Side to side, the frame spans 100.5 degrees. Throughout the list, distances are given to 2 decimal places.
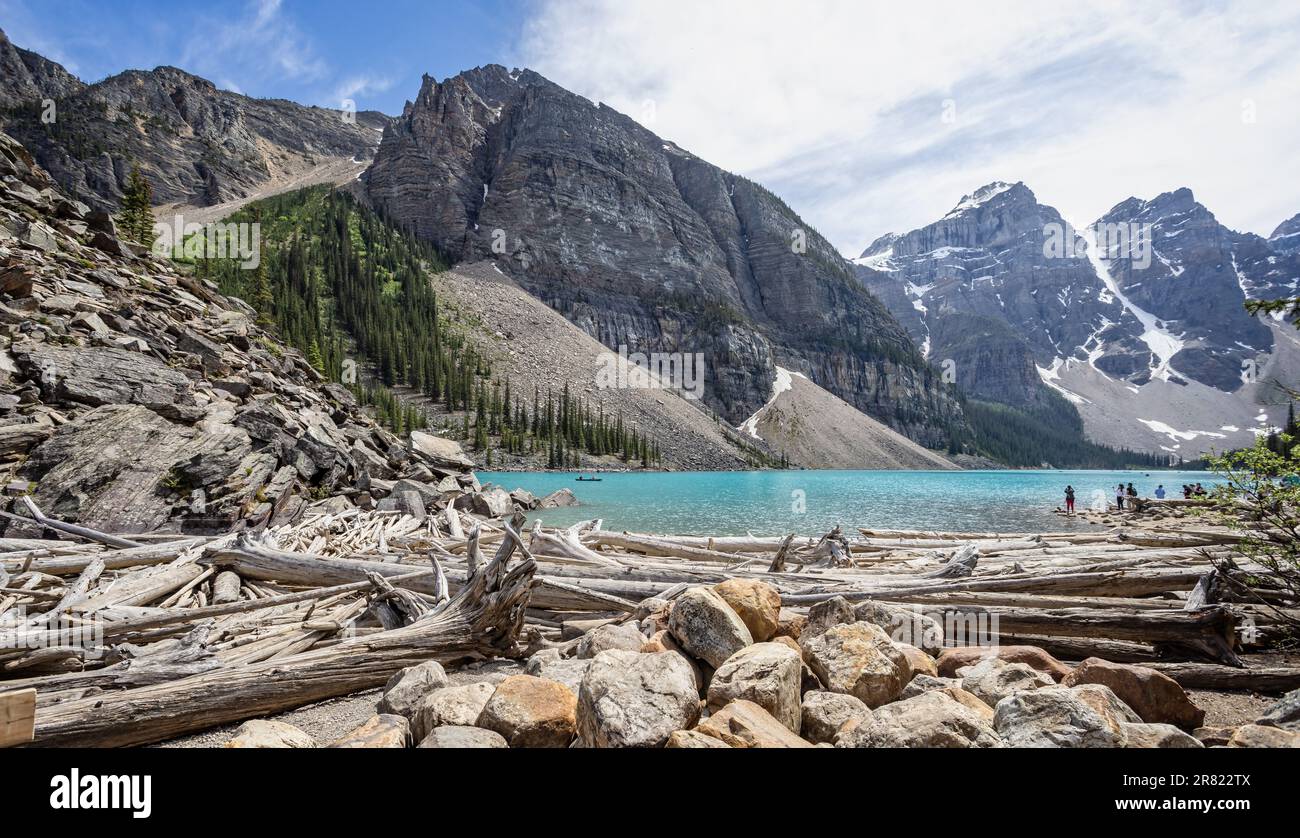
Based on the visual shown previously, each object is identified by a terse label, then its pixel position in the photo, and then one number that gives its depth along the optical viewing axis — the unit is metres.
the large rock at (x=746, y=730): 2.90
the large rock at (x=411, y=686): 4.33
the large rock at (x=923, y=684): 3.96
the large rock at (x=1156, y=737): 2.95
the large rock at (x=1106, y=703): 3.41
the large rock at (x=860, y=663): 4.10
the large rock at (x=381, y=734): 3.35
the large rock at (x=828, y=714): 3.62
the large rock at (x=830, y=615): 5.32
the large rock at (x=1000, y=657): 4.86
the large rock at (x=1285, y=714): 3.34
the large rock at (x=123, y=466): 11.97
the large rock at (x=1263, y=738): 2.94
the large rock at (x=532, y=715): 3.45
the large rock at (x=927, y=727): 2.86
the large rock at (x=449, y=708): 3.59
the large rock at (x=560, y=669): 4.47
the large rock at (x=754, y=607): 5.05
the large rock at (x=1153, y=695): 3.92
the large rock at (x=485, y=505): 23.11
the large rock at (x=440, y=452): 33.62
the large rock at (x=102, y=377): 14.72
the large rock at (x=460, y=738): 3.13
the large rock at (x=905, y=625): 5.65
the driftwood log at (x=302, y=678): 3.91
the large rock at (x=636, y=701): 3.09
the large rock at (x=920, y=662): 4.50
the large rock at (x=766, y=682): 3.48
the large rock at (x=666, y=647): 4.52
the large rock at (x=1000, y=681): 3.93
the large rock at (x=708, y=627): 4.47
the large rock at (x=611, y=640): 5.15
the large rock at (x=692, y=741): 2.78
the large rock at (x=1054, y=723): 2.90
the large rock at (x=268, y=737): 3.44
